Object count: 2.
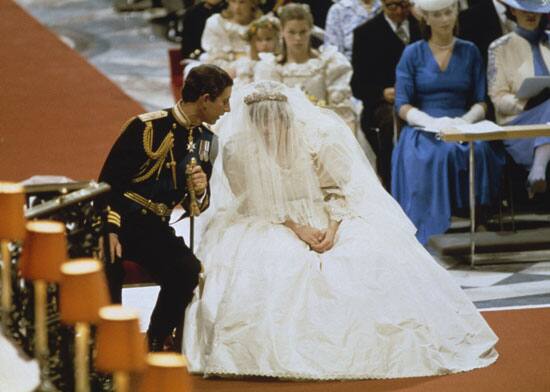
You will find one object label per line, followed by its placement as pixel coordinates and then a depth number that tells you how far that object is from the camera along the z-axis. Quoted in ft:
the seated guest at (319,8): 67.41
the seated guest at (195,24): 65.21
